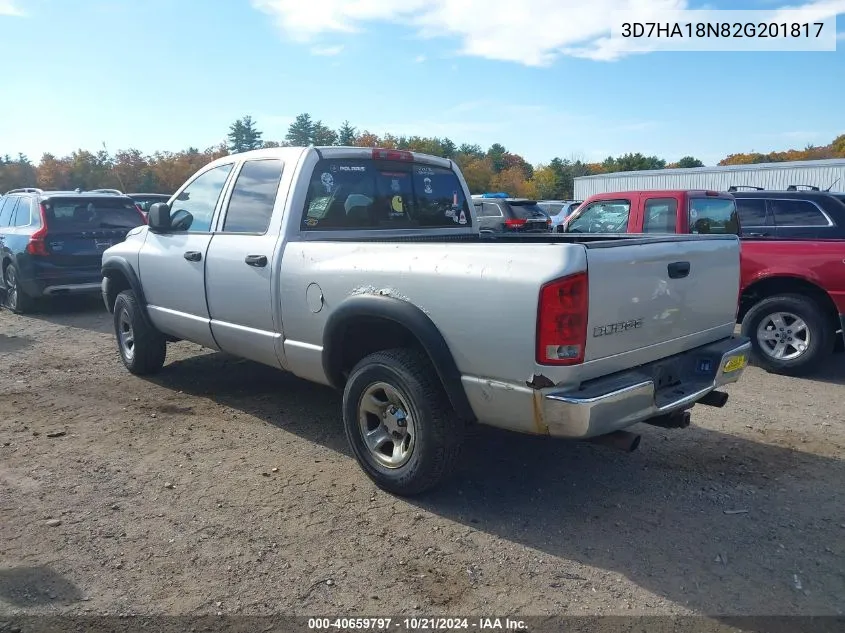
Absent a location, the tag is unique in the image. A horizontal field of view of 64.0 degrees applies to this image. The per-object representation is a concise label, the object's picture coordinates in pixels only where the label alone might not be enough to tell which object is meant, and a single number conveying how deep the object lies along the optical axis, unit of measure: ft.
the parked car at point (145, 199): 54.54
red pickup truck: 21.62
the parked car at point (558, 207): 70.68
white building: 97.55
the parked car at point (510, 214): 53.11
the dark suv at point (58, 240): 32.32
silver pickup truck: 10.27
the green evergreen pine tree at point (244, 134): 232.94
